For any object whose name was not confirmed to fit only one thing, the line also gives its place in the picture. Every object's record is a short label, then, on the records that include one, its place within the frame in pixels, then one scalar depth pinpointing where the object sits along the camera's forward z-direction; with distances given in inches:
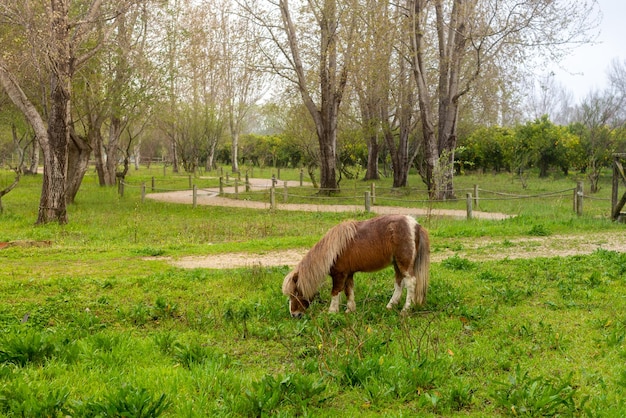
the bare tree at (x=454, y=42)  721.6
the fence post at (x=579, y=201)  576.4
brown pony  253.0
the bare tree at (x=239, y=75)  907.4
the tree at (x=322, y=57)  886.4
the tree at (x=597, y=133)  1087.6
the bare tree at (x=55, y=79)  546.9
